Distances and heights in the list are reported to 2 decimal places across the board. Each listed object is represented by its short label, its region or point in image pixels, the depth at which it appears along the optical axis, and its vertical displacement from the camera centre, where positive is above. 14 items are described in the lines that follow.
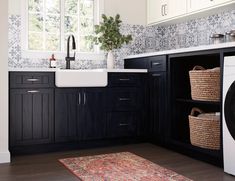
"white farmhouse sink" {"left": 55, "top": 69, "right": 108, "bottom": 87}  3.41 +0.01
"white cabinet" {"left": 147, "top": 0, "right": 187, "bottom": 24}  3.88 +0.91
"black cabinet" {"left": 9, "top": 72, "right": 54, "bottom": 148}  3.28 -0.31
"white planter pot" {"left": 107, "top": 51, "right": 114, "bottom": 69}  4.19 +0.24
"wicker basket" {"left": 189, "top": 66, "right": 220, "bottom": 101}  2.95 -0.04
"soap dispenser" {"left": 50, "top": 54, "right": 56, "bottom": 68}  3.94 +0.21
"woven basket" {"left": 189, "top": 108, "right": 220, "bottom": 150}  2.95 -0.49
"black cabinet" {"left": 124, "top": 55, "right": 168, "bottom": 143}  3.57 -0.22
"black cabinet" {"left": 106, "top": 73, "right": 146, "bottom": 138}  3.73 -0.30
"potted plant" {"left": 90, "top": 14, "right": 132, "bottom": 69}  4.16 +0.55
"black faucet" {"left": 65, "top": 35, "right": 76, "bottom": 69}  3.98 +0.26
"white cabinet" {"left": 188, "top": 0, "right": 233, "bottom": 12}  3.33 +0.82
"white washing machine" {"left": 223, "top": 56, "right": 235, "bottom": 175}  2.57 -0.29
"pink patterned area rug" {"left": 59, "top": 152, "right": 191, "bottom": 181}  2.53 -0.77
